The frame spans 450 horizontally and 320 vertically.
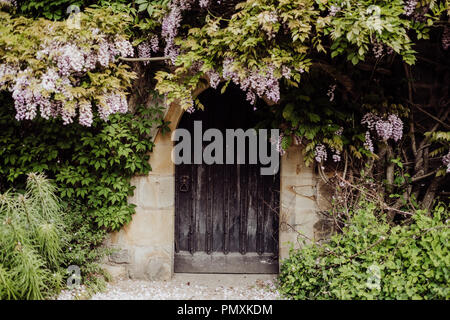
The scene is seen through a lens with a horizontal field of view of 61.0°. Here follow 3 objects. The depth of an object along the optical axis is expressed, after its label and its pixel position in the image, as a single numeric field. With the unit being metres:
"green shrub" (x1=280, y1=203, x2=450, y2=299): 2.78
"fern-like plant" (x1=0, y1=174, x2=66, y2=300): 2.93
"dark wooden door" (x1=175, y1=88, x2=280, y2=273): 4.15
